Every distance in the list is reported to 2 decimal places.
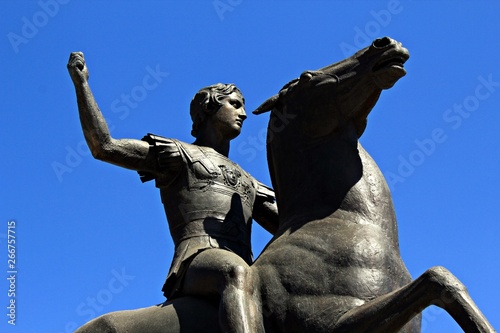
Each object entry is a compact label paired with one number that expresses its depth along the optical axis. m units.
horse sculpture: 14.27
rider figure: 16.91
